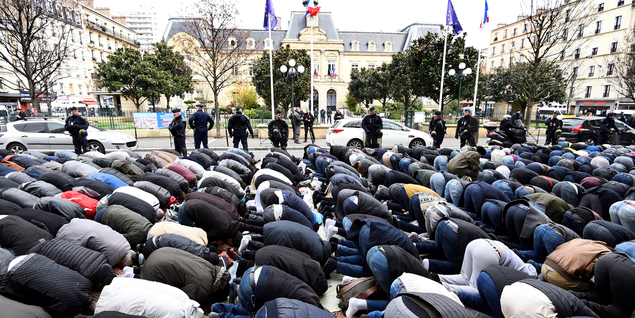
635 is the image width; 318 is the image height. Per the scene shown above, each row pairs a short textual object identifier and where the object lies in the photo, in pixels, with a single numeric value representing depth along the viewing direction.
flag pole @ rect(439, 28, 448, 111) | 18.69
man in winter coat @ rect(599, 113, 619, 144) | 13.36
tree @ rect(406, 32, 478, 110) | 20.52
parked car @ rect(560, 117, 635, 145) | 15.10
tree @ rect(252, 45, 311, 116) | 23.86
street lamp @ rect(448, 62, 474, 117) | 17.71
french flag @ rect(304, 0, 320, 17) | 16.50
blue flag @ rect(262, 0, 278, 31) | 16.56
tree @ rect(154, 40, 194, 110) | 30.81
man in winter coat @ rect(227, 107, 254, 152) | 11.18
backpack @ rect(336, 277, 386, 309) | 3.32
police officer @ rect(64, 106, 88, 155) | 10.26
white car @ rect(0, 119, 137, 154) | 11.27
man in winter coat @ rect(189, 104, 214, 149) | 10.83
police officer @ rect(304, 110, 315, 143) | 15.97
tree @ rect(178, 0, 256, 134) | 16.81
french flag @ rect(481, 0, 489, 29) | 18.17
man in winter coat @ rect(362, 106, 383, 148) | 11.35
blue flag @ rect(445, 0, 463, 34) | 17.36
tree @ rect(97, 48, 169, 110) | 25.59
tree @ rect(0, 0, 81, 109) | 14.62
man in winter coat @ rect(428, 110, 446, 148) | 11.66
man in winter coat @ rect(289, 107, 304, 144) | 15.55
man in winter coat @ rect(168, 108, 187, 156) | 10.23
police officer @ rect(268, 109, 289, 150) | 11.88
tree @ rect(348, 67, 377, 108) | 37.50
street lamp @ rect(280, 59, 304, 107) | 16.70
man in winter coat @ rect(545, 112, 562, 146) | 13.51
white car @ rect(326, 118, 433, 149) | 13.15
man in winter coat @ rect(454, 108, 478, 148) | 11.62
